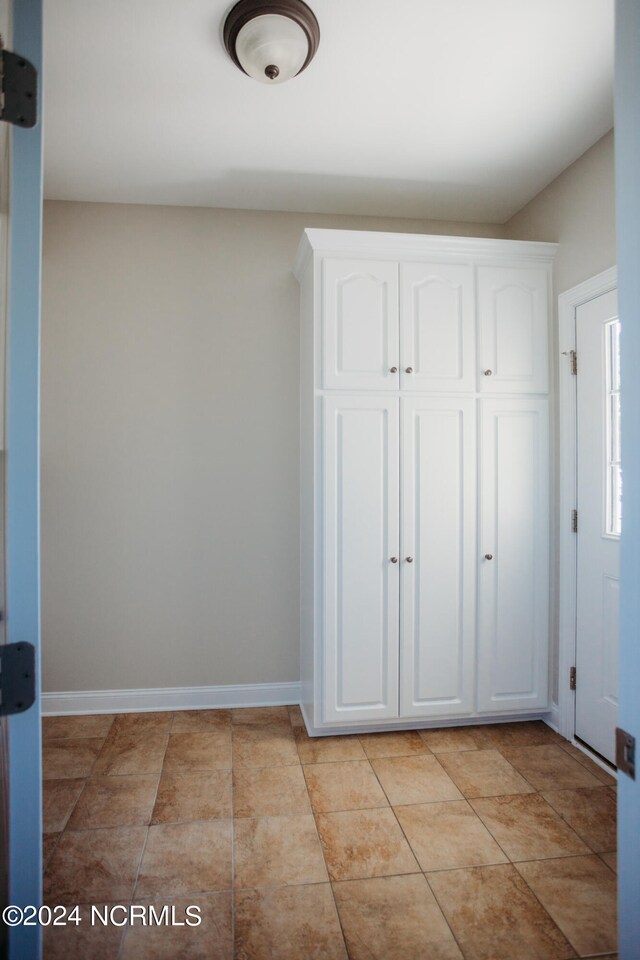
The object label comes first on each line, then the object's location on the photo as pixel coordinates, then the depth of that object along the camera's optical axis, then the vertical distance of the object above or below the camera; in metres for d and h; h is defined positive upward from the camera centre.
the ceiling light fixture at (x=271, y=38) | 1.76 +1.42
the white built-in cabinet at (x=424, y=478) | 2.73 +0.03
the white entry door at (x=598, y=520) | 2.50 -0.16
